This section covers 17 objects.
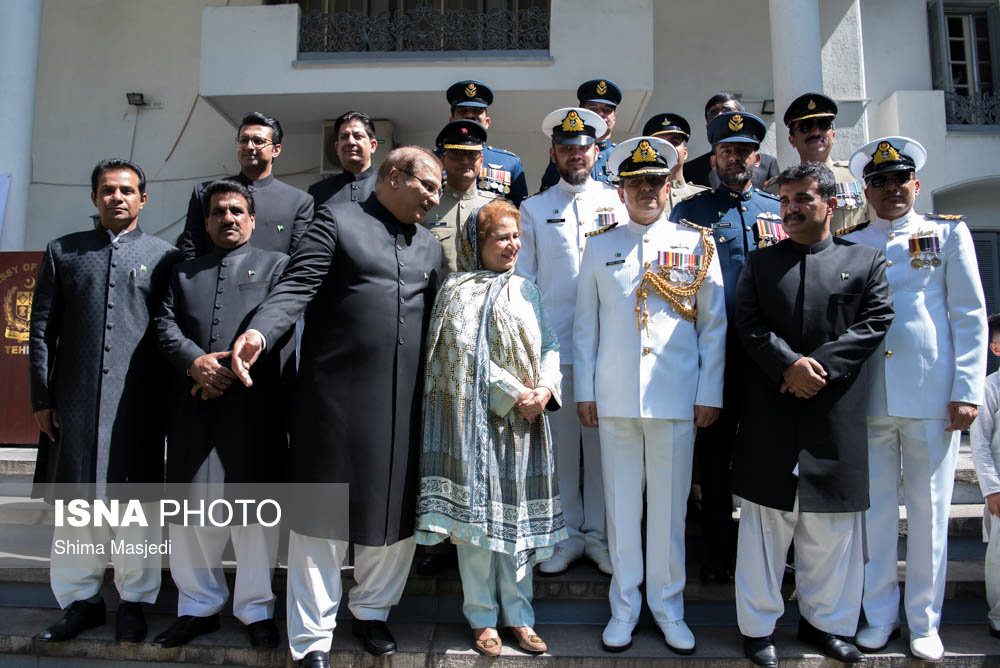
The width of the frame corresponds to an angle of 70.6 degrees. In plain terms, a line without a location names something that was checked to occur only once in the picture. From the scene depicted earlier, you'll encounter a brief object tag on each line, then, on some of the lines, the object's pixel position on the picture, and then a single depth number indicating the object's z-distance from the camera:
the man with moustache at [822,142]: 3.95
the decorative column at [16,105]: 7.30
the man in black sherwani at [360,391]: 2.87
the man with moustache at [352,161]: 4.07
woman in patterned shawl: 2.90
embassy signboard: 5.99
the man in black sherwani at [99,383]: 3.13
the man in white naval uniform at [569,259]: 3.58
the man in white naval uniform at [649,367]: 3.06
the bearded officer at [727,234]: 3.48
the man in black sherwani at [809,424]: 2.91
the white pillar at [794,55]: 6.99
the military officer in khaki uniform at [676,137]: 4.20
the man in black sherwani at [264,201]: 3.61
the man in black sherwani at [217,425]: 3.02
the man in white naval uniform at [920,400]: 3.05
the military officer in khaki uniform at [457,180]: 3.80
